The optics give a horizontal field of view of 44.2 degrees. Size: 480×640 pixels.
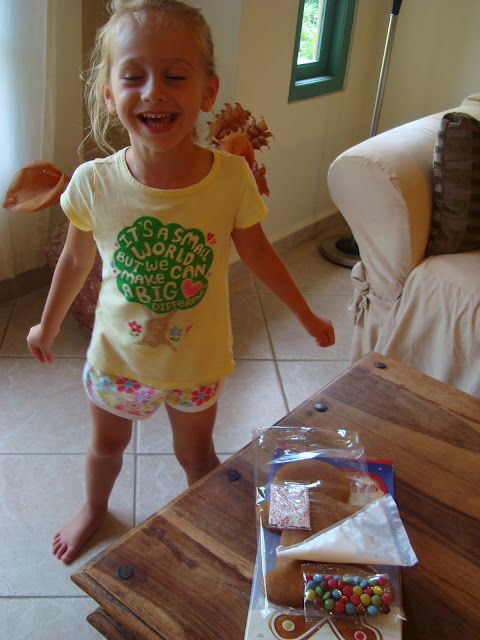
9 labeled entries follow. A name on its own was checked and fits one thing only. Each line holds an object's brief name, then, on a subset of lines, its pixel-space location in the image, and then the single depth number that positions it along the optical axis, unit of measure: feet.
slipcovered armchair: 4.56
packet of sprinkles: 2.37
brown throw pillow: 4.51
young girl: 2.51
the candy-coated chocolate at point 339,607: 2.06
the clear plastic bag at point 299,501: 2.06
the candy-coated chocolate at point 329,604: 2.06
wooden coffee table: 2.09
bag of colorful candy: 2.07
